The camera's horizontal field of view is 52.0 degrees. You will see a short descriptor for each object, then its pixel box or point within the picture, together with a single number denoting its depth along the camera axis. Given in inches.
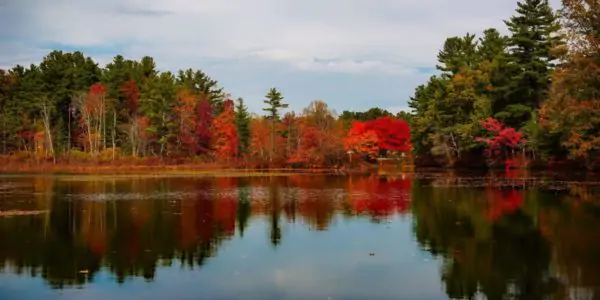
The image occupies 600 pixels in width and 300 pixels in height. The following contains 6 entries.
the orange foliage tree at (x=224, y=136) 3100.4
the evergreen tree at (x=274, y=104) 3297.2
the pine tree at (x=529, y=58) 2092.8
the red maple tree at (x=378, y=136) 3069.1
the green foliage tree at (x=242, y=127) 3267.7
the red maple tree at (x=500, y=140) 2121.1
